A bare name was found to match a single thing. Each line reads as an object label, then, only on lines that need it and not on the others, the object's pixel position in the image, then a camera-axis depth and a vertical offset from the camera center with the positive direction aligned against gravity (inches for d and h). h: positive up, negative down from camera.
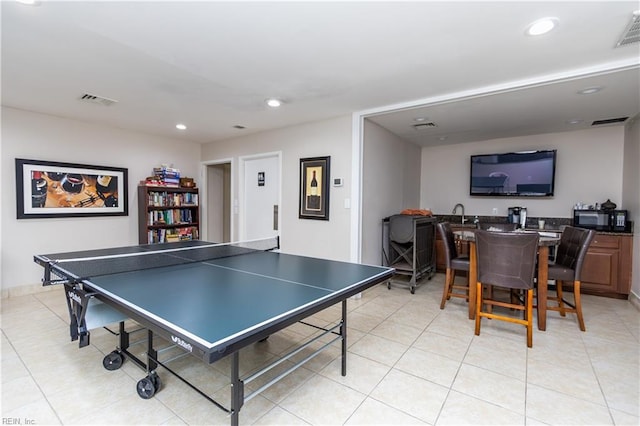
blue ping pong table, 46.8 -18.7
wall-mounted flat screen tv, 180.5 +19.1
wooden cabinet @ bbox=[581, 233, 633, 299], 148.2 -30.7
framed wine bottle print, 160.8 +8.2
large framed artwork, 151.9 +6.0
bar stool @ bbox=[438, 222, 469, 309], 133.5 -25.7
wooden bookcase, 189.8 -8.5
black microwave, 150.9 -7.6
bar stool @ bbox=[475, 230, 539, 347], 101.7 -20.9
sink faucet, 209.7 -2.6
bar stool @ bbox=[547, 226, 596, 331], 111.1 -24.2
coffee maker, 184.4 -7.1
